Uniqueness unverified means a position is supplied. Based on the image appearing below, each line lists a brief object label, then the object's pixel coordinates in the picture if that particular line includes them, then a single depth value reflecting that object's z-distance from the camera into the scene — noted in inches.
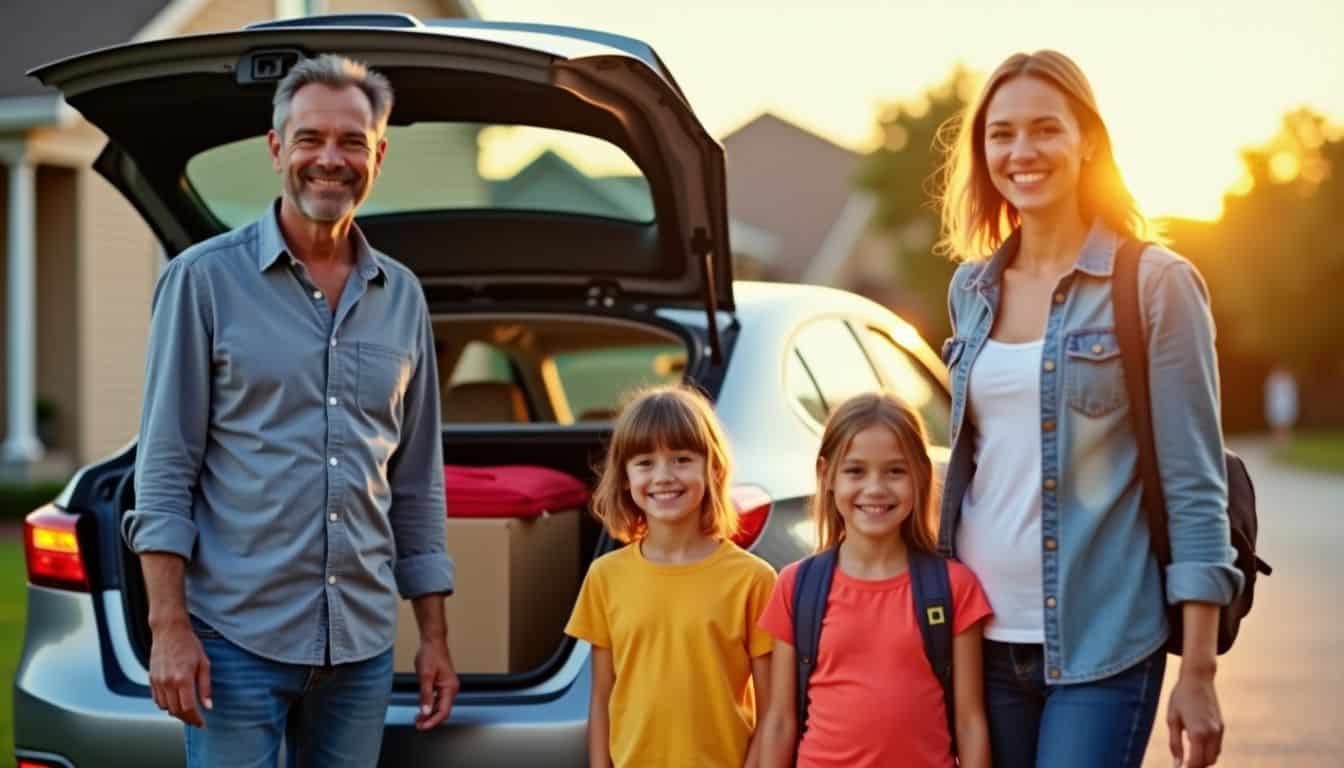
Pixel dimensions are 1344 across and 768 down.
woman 116.6
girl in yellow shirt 140.9
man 124.0
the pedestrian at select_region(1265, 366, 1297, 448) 1998.0
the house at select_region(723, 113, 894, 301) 1632.6
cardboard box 174.7
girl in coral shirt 128.9
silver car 148.8
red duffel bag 176.2
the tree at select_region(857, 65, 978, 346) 1862.7
